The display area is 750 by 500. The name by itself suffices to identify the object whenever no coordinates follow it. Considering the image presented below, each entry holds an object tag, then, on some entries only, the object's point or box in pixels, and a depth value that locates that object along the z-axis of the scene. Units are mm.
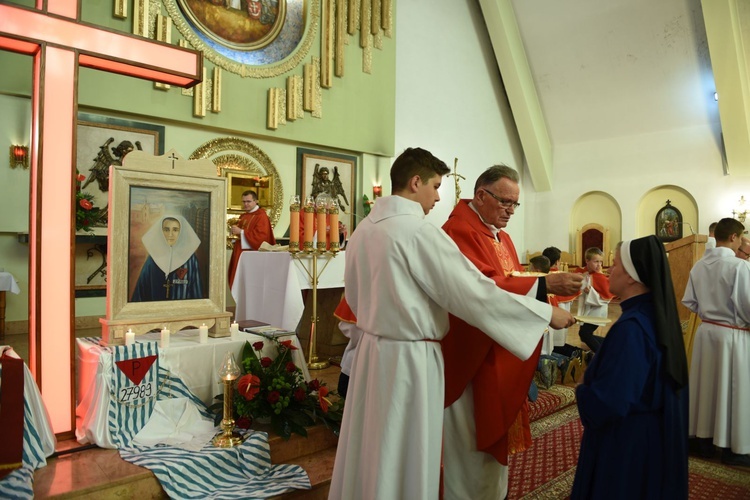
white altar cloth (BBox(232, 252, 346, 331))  5246
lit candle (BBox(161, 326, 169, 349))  3447
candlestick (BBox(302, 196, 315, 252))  5488
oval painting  8617
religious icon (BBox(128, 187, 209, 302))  3525
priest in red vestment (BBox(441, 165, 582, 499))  2492
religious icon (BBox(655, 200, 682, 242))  13242
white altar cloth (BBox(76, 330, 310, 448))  3107
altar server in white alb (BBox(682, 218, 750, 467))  4145
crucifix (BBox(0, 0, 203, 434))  3004
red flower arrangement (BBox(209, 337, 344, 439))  3393
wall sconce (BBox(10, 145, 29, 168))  7227
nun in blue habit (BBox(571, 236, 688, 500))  2096
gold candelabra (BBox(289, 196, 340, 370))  5469
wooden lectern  6242
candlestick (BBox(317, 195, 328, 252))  5520
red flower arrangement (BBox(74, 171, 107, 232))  6812
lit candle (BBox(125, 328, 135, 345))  3312
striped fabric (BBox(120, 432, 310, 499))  2820
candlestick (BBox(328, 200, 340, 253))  5676
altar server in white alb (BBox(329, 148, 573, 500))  2191
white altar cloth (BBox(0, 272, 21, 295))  6551
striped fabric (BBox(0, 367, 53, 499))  2471
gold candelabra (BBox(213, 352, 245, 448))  3162
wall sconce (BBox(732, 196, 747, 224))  12070
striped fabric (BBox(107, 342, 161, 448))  3129
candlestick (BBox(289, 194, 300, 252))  5398
